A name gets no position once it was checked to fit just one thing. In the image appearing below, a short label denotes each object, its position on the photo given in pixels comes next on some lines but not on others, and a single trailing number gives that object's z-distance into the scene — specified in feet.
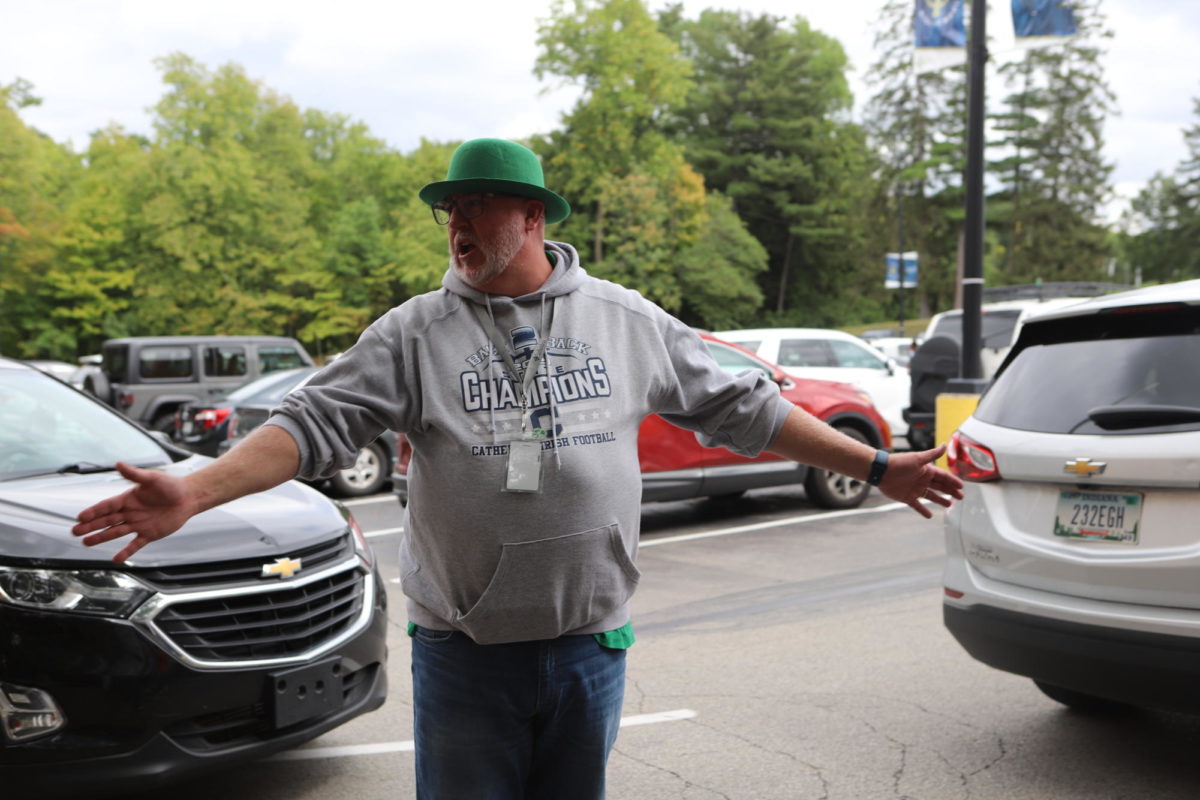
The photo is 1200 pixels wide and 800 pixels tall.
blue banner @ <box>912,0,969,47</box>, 34.98
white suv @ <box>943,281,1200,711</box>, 11.89
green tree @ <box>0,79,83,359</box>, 139.74
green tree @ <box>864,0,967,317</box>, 207.92
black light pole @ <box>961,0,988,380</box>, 34.35
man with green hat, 7.46
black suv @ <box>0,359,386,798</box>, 10.90
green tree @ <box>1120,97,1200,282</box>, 230.07
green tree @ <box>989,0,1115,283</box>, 209.56
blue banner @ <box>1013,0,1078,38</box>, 33.78
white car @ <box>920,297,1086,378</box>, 47.55
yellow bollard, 34.30
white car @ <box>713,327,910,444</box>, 49.11
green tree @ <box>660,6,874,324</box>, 199.21
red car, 31.17
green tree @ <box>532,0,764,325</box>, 146.30
